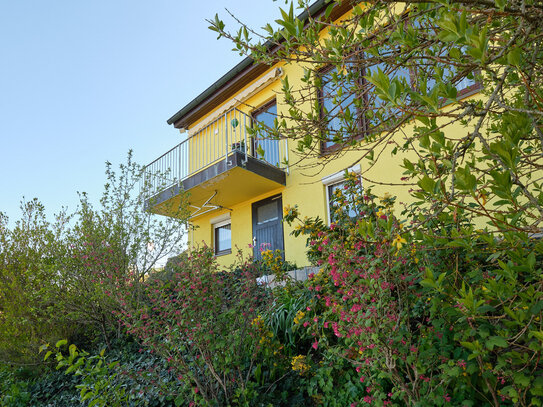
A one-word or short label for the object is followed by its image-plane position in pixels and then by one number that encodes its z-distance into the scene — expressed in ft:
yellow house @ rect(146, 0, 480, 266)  24.22
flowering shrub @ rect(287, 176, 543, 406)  5.41
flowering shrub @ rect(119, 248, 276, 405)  9.35
